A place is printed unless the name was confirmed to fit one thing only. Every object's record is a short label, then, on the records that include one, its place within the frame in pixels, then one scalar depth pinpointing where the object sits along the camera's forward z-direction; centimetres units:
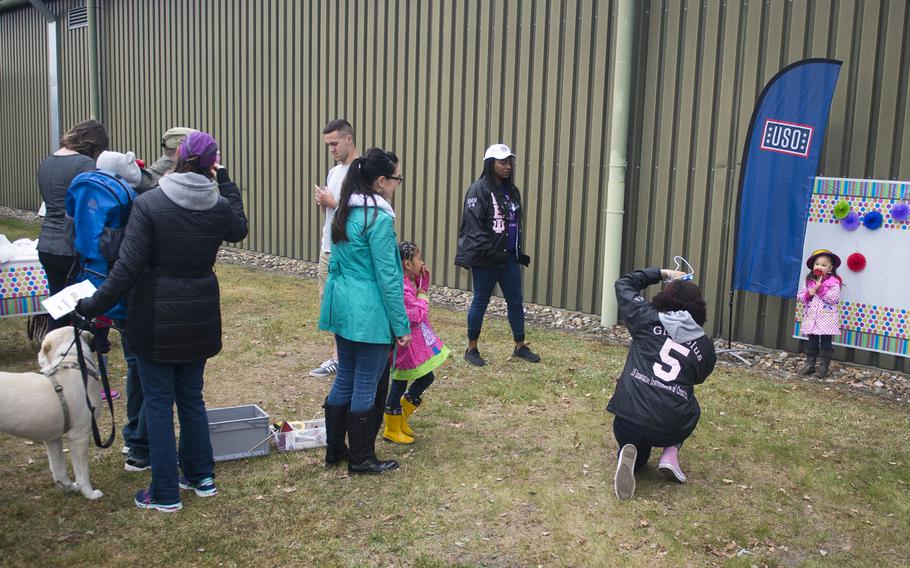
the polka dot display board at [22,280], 662
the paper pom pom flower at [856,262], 677
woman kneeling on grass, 444
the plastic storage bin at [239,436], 483
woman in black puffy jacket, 394
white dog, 396
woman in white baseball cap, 678
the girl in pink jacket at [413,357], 500
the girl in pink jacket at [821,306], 680
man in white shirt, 593
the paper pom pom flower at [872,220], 666
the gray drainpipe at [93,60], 1594
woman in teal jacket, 451
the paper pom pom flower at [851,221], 679
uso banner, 675
